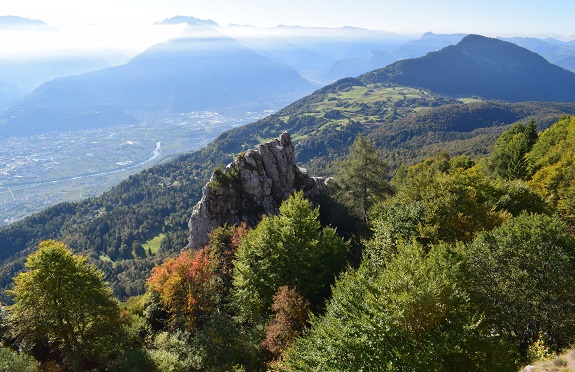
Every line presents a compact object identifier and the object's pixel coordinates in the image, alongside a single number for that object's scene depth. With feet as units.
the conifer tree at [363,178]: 158.61
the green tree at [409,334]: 54.75
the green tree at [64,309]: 98.53
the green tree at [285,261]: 105.81
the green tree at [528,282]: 65.87
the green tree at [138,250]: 521.90
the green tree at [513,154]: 203.51
